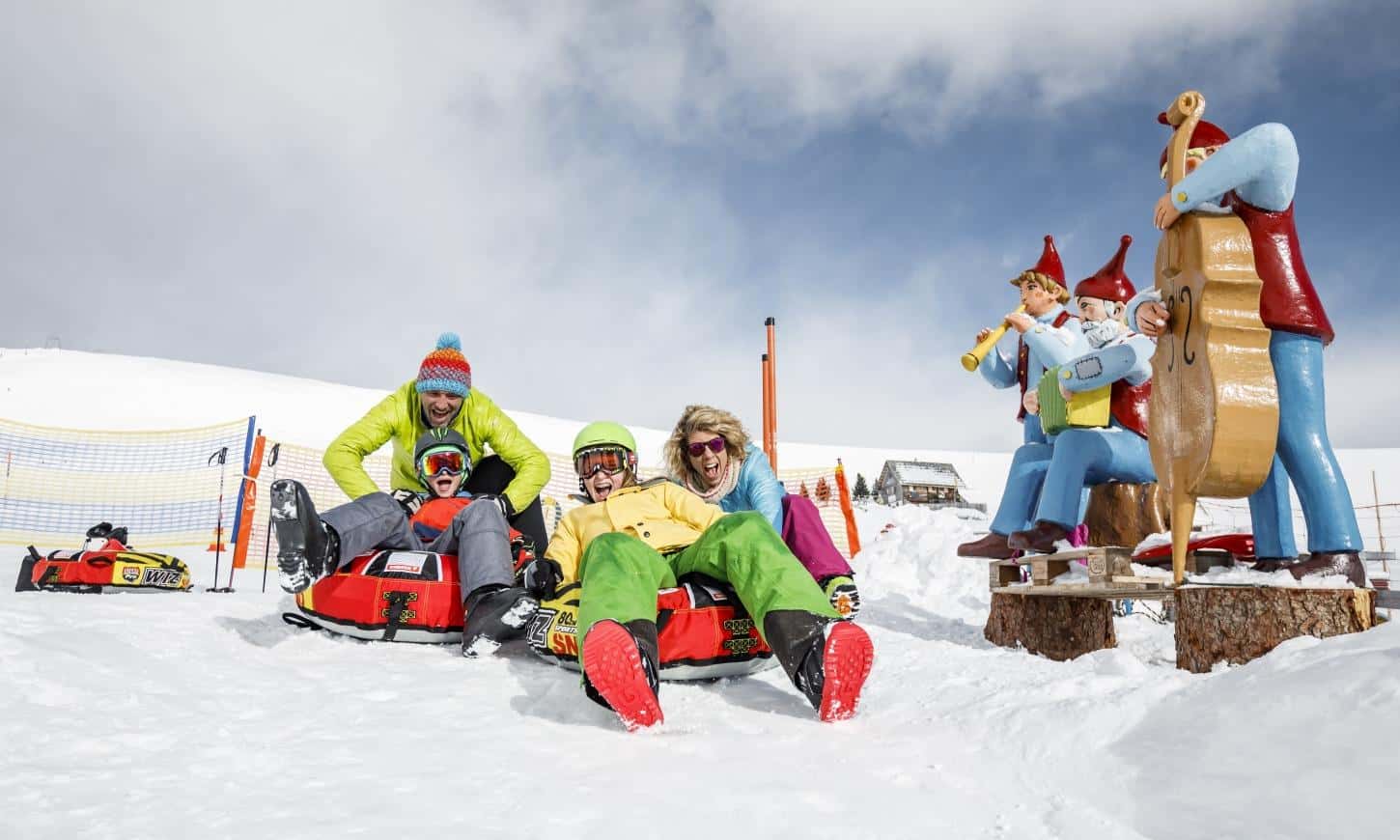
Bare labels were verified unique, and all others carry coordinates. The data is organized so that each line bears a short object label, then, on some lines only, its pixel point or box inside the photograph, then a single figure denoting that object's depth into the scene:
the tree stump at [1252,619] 2.84
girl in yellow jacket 2.26
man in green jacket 4.31
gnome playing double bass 3.14
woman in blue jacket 4.05
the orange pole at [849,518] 12.55
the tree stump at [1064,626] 4.23
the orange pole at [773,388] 9.43
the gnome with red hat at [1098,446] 4.38
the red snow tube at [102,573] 6.24
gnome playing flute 4.83
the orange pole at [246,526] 9.46
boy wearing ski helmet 3.18
